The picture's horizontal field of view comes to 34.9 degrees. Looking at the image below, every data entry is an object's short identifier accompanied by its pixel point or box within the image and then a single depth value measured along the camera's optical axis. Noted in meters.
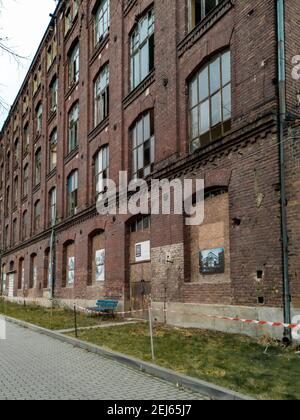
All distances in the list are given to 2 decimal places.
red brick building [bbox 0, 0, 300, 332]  11.70
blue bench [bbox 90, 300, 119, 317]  18.44
